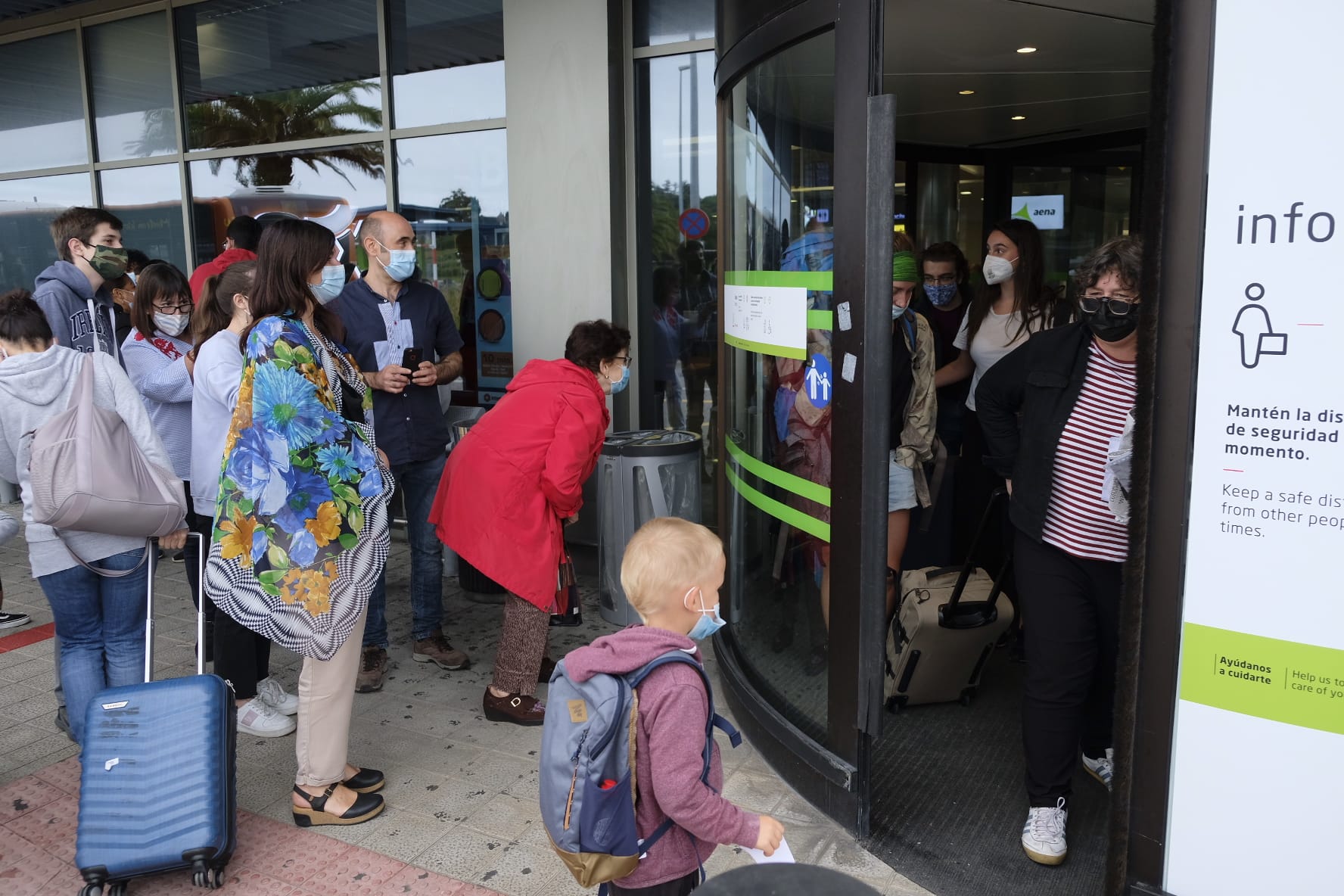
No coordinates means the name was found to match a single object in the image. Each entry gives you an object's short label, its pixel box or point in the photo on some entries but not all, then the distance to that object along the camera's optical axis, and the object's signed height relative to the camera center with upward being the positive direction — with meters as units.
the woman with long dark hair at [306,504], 2.96 -0.63
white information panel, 1.90 -0.39
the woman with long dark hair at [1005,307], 4.33 -0.09
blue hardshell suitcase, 2.85 -1.41
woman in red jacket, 3.87 -0.79
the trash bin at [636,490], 4.99 -1.00
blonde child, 1.89 -0.78
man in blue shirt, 4.38 -0.43
